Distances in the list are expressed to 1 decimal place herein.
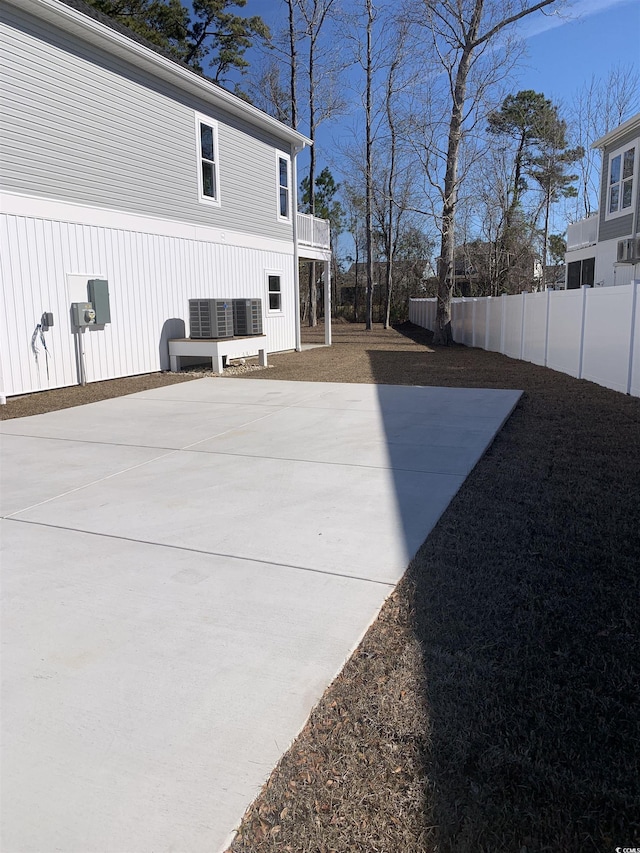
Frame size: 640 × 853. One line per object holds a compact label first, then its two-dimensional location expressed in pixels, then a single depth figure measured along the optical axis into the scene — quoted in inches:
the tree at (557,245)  1389.0
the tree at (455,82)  632.4
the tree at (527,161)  1153.4
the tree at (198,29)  948.6
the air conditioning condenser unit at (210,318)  494.9
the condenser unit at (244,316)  528.4
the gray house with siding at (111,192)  365.4
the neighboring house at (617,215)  660.1
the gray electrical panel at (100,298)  410.3
